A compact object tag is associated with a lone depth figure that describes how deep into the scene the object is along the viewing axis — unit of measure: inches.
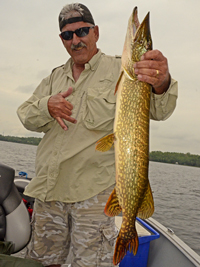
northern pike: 68.3
